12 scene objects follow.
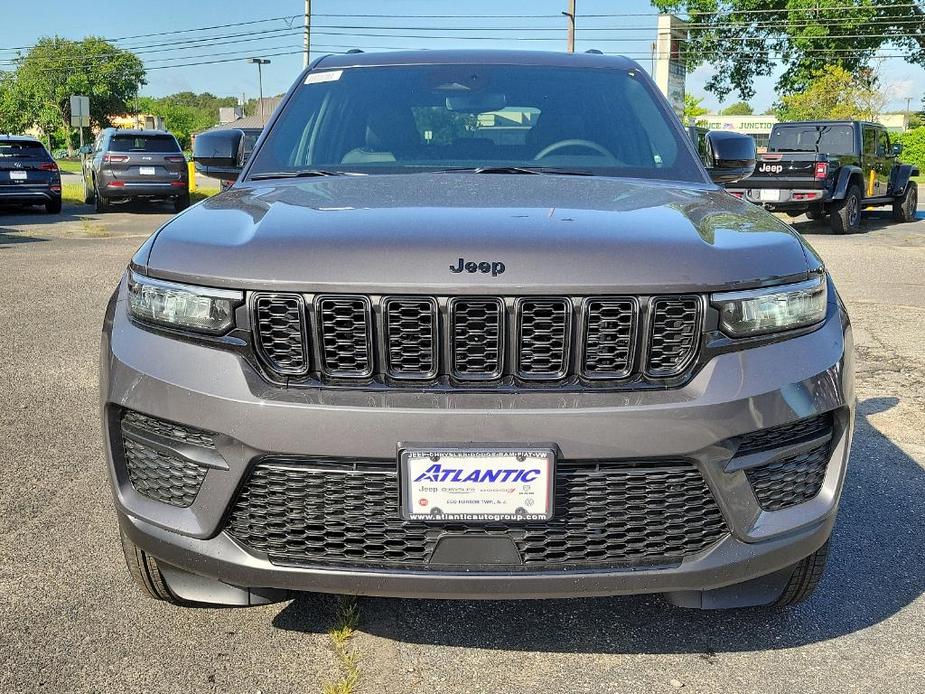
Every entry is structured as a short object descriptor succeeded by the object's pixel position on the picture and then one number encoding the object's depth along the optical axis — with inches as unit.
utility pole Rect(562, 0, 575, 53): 1438.2
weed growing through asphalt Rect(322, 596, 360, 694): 97.3
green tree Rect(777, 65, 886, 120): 1843.0
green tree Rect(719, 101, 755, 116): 5009.8
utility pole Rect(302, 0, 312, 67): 1704.0
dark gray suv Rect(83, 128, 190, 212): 732.0
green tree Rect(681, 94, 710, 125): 2959.6
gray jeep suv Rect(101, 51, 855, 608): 84.7
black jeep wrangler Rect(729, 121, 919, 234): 608.1
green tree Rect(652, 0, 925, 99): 1999.3
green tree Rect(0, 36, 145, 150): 3639.3
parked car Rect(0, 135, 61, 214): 701.3
